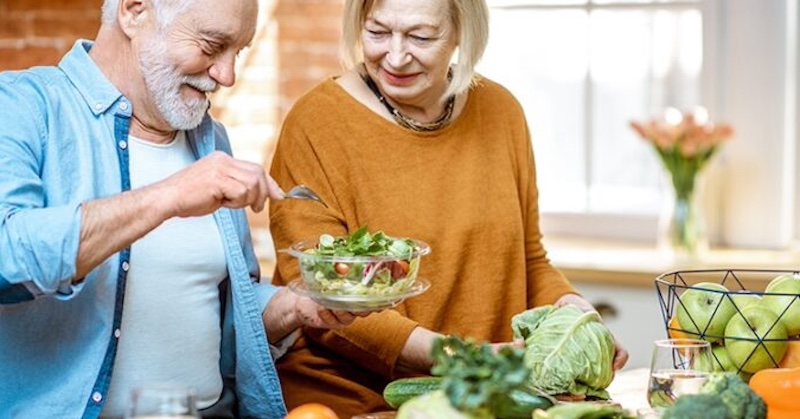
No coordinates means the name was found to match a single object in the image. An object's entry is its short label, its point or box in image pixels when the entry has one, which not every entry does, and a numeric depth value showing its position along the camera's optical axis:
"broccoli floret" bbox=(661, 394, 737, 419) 1.93
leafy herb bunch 1.74
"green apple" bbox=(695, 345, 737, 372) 2.32
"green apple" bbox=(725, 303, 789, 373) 2.29
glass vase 4.29
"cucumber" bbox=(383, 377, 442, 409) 2.23
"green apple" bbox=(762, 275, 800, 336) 2.30
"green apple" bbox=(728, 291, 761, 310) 2.33
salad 2.28
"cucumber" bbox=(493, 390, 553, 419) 1.83
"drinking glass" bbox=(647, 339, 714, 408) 2.16
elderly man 2.25
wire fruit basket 2.29
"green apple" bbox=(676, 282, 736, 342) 2.33
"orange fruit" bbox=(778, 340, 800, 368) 2.31
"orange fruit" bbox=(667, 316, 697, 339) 2.37
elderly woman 2.77
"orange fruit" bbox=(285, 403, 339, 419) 1.88
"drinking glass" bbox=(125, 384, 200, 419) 1.68
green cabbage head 2.43
